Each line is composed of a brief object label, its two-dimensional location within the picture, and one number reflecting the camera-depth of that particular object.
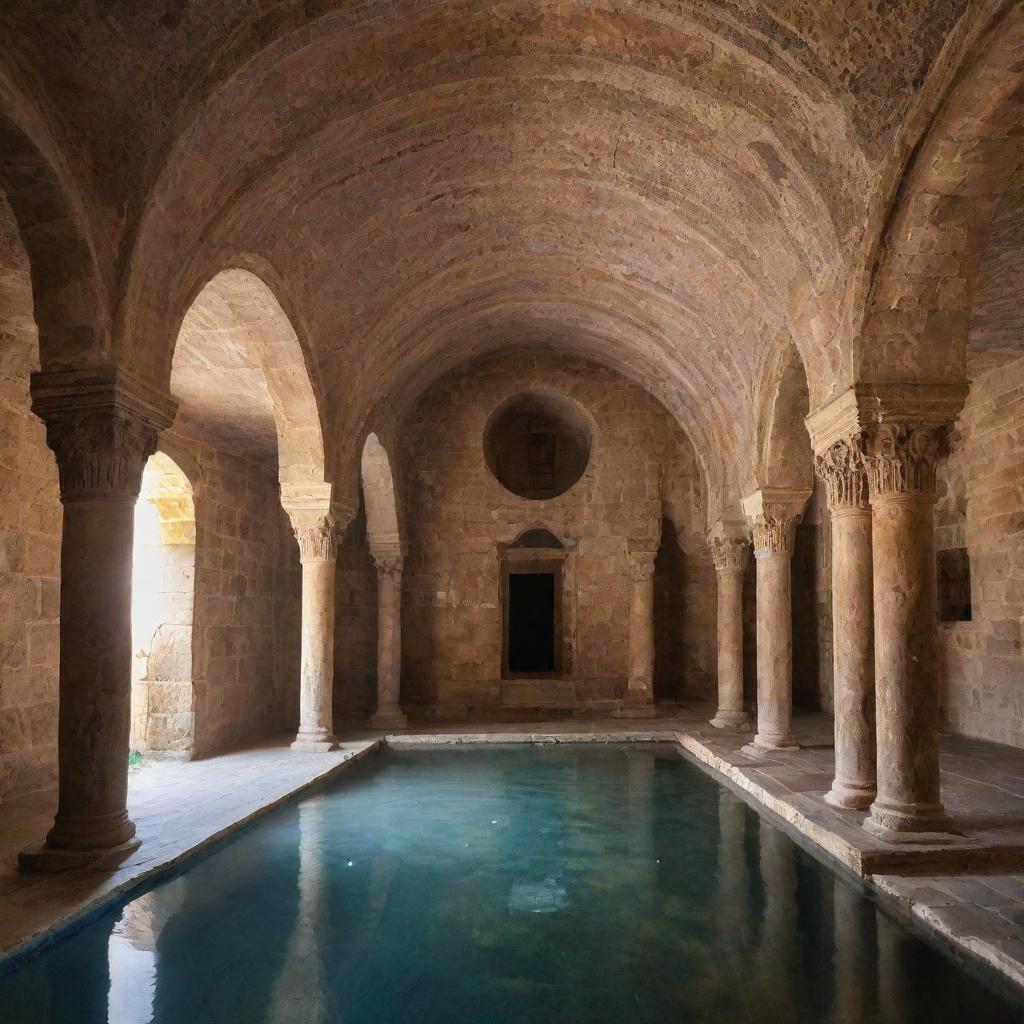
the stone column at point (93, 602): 5.23
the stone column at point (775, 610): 9.24
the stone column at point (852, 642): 6.47
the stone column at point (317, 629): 9.90
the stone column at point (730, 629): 11.41
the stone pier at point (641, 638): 12.68
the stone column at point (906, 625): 5.69
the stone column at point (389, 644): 12.22
